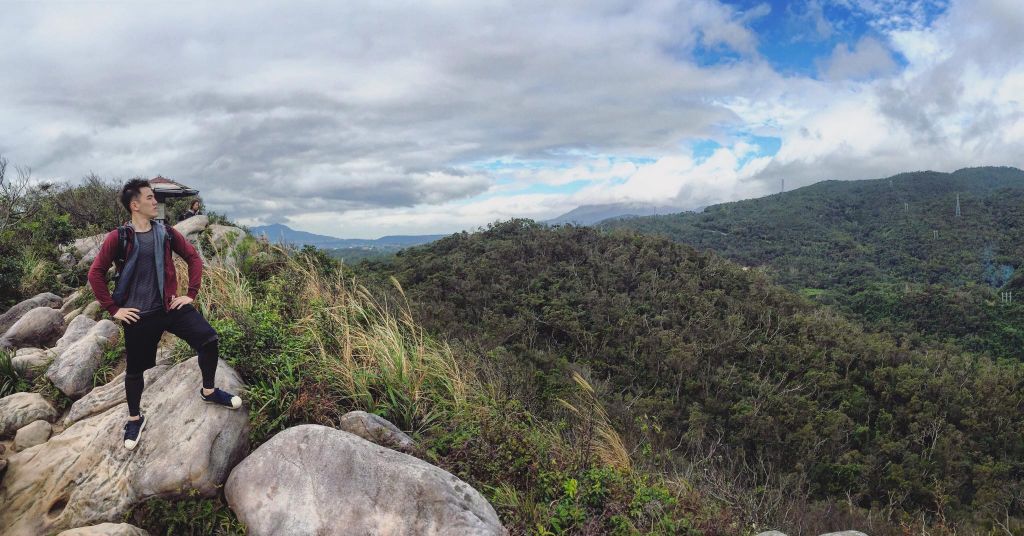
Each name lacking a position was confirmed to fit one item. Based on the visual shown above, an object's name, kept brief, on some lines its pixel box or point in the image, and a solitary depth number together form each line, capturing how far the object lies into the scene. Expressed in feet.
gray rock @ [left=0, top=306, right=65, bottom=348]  19.94
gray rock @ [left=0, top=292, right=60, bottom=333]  23.48
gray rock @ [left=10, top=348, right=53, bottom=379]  16.51
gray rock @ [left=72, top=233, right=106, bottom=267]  31.22
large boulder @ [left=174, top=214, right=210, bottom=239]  28.68
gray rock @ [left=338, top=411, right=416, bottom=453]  11.98
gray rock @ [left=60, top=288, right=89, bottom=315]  23.16
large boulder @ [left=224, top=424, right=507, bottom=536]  9.80
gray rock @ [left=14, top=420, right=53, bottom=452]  13.12
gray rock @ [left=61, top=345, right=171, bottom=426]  13.80
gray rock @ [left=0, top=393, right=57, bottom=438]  13.82
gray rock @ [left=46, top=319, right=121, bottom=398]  15.46
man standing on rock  11.17
